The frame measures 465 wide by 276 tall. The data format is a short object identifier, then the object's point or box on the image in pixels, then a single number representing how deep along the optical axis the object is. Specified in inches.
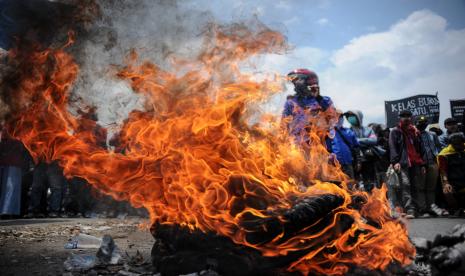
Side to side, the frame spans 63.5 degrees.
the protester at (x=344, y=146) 233.8
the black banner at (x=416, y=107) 521.3
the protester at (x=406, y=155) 359.3
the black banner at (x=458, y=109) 537.2
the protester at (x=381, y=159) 407.7
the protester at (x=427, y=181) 363.6
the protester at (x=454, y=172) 340.5
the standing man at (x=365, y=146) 382.0
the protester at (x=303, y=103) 219.8
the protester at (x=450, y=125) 401.1
